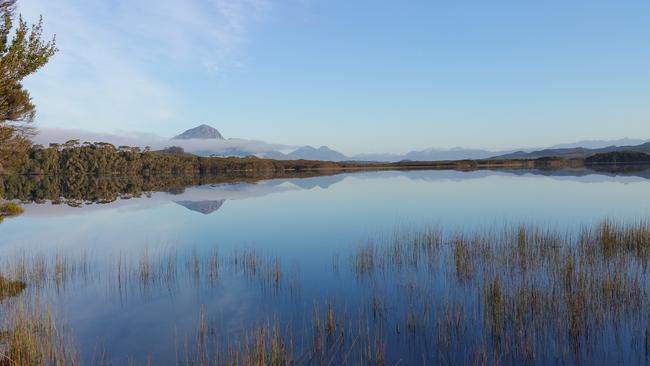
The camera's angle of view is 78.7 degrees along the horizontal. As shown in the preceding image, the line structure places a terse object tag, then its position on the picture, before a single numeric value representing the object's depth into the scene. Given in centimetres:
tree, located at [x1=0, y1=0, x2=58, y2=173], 1391
